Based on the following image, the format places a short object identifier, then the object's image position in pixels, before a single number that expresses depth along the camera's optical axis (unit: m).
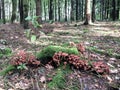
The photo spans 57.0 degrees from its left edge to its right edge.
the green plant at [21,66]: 2.46
